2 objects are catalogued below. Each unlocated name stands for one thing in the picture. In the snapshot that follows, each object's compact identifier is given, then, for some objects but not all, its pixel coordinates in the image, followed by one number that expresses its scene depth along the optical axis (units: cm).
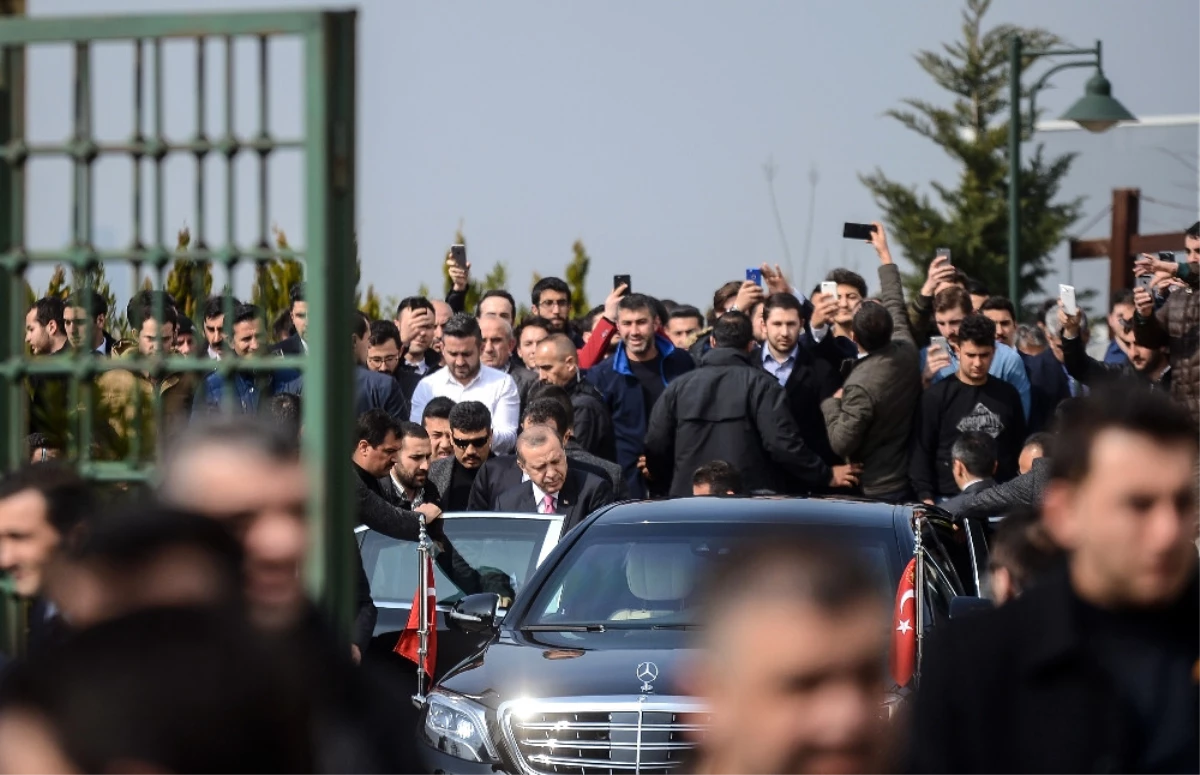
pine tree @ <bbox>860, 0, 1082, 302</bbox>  10950
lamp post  4241
